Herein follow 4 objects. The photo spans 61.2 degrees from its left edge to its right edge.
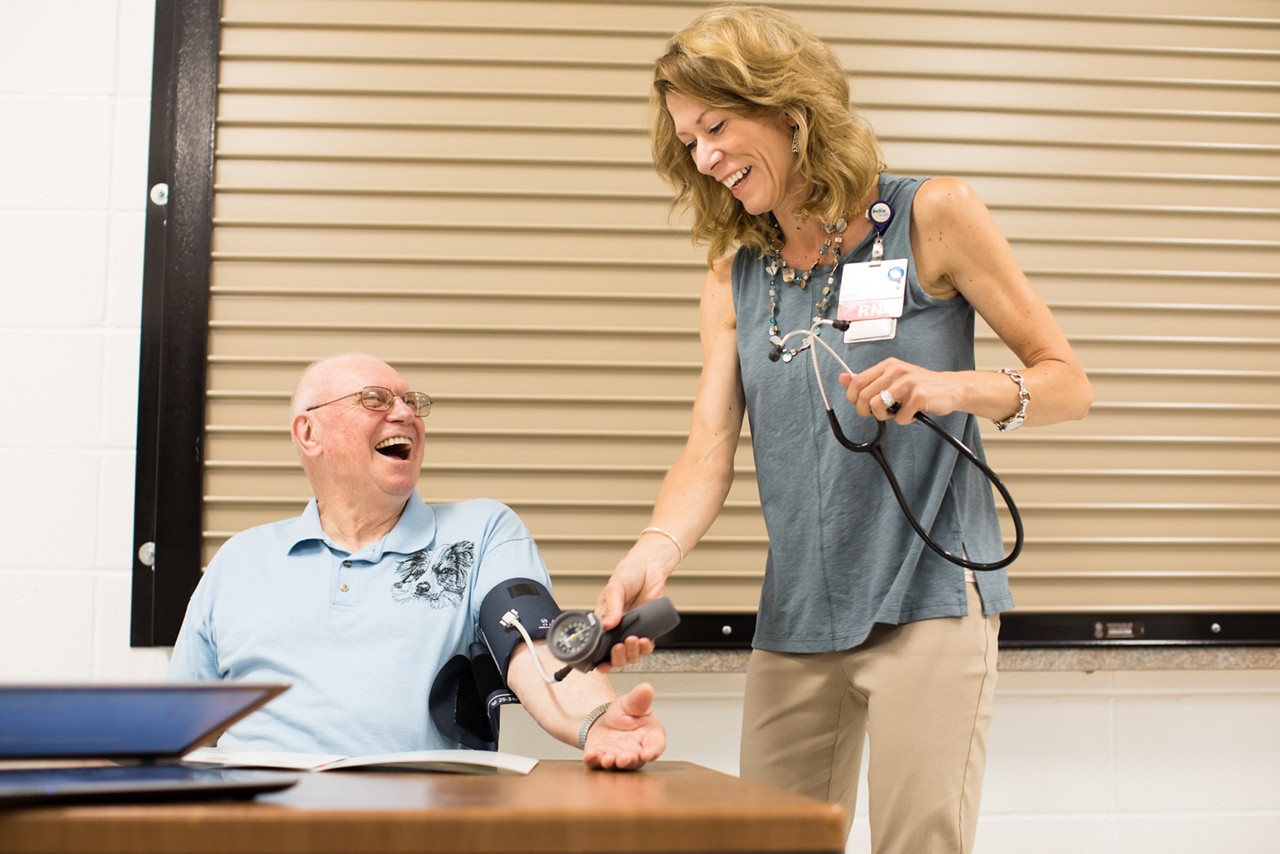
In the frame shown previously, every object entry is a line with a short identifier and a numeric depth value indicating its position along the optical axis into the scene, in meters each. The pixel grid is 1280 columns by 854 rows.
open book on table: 1.17
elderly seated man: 1.71
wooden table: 0.77
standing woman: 1.57
